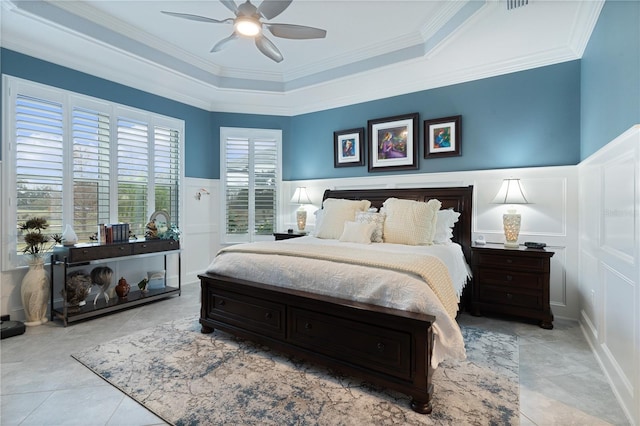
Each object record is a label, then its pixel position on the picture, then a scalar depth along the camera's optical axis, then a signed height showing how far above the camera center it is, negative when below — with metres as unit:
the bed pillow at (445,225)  3.58 -0.14
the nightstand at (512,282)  3.21 -0.72
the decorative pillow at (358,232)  3.49 -0.22
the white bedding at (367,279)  2.00 -0.51
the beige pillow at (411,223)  3.40 -0.11
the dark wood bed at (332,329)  1.93 -0.86
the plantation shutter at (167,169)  4.62 +0.63
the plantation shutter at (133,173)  4.19 +0.52
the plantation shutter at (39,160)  3.31 +0.54
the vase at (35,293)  3.23 -0.83
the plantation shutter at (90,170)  3.75 +0.49
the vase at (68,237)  3.39 -0.28
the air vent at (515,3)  2.72 +1.80
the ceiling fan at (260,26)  2.59 +1.63
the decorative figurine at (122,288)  3.87 -0.94
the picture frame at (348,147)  4.93 +1.02
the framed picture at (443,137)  4.13 +1.01
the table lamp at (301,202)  5.17 +0.17
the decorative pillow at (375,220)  3.61 -0.09
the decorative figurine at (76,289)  3.35 -0.83
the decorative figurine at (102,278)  3.73 -0.78
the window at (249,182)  5.40 +0.52
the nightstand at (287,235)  4.91 -0.35
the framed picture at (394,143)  4.46 +1.01
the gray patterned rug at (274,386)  1.85 -1.17
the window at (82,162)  3.29 +0.60
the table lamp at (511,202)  3.49 +0.13
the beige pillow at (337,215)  3.94 -0.03
